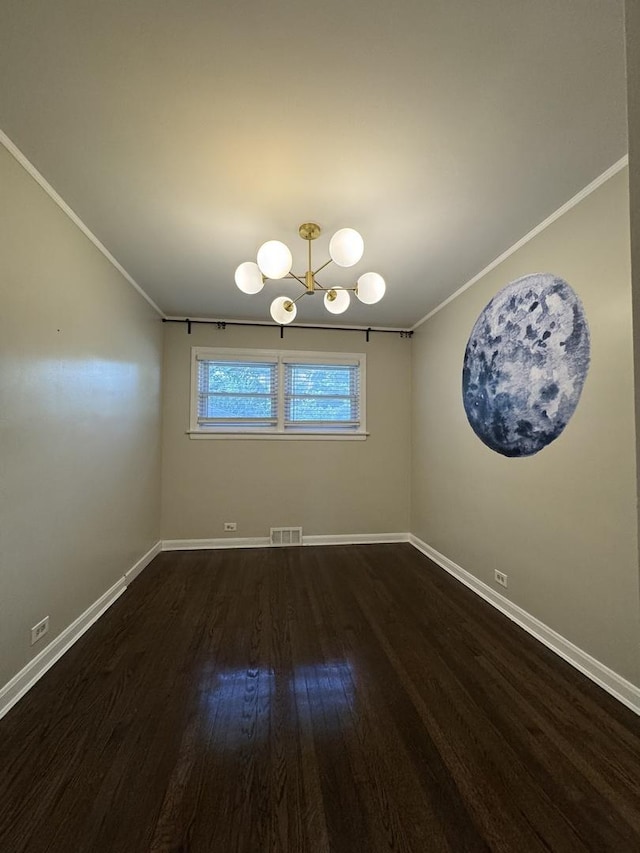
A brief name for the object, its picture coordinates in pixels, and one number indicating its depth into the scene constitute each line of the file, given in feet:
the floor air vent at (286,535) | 13.07
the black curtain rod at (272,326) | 12.98
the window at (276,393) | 13.08
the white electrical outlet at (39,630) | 5.91
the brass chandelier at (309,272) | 5.64
